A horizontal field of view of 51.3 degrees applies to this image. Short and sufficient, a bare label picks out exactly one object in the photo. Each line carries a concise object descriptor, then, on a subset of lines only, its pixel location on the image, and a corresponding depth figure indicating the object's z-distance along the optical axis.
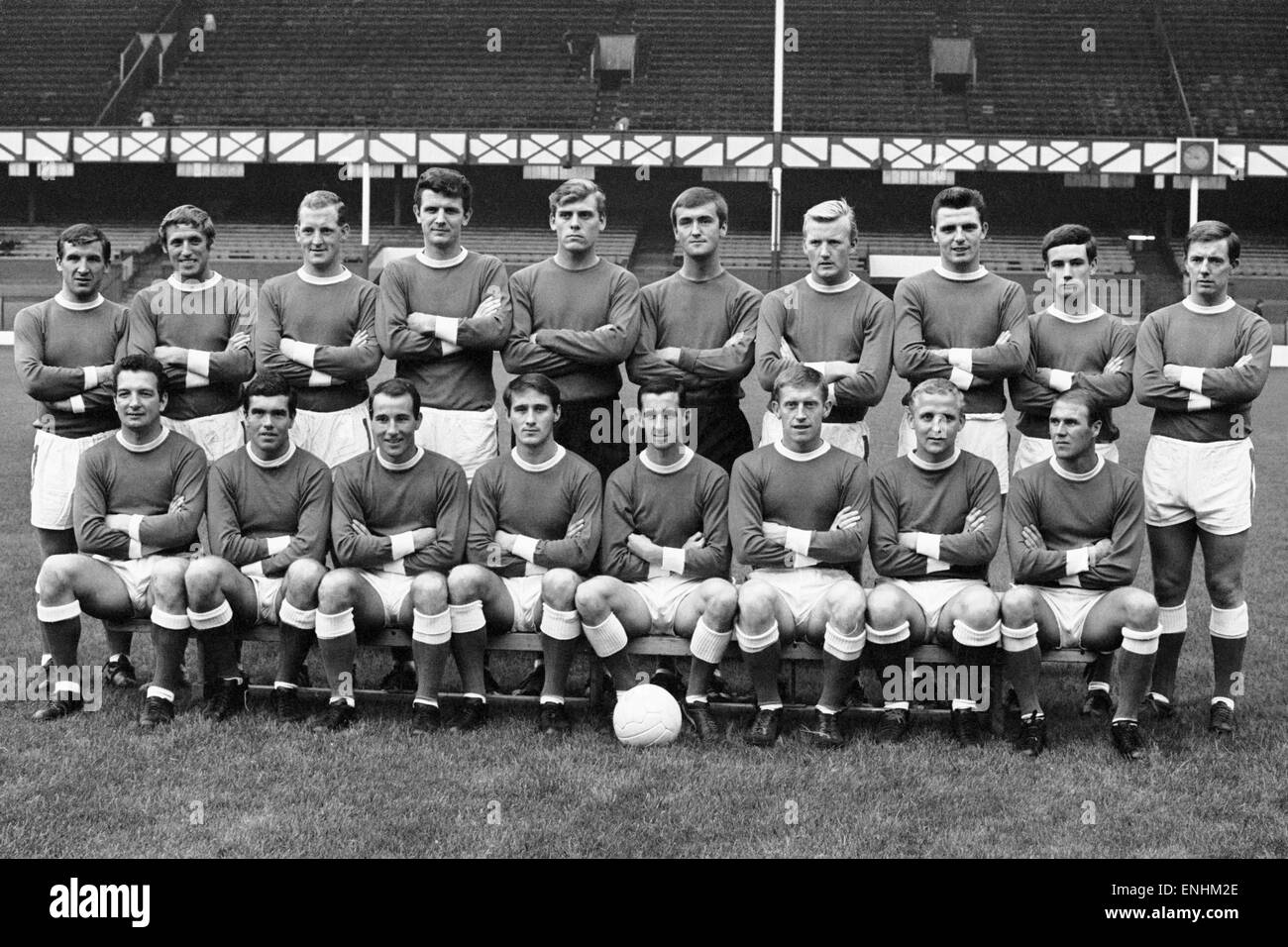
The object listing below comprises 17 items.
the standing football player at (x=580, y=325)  5.87
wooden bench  5.34
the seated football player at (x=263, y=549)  5.43
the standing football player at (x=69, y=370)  5.91
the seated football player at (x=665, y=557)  5.34
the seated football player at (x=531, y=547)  5.38
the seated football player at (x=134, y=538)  5.45
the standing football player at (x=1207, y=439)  5.41
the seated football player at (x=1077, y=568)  5.17
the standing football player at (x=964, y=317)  5.67
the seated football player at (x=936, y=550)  5.24
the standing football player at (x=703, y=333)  5.89
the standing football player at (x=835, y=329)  5.69
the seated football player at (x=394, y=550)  5.36
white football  5.13
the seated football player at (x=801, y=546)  5.24
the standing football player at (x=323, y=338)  5.90
